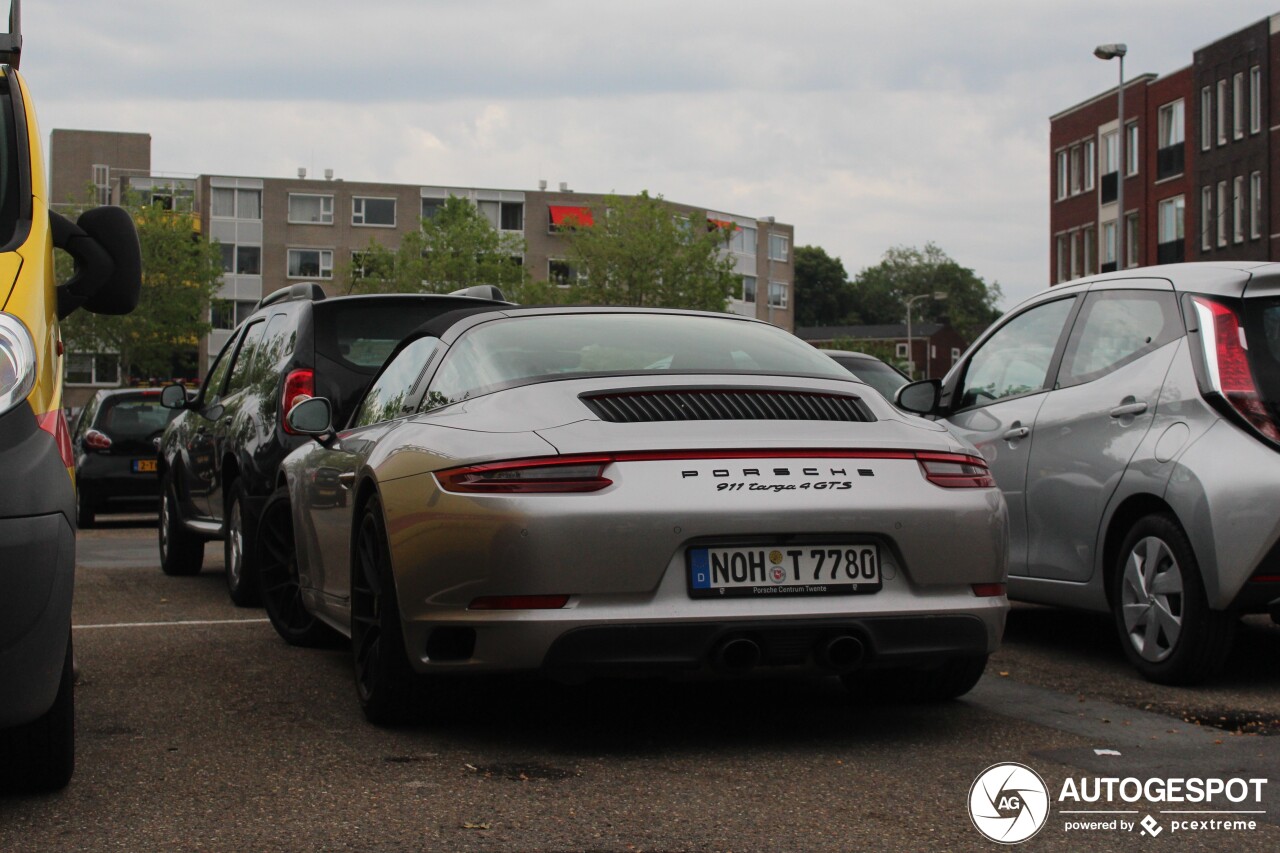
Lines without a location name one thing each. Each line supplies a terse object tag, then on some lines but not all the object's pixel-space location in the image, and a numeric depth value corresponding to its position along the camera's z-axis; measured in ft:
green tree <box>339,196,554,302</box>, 241.96
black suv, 29.96
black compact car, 64.18
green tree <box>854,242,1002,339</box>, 522.06
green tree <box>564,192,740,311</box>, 234.38
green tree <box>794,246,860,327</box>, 520.42
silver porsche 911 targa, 15.47
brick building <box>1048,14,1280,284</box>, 167.02
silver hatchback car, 20.07
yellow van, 12.80
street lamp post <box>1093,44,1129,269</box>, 143.33
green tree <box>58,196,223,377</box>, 222.48
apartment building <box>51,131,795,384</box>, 307.17
